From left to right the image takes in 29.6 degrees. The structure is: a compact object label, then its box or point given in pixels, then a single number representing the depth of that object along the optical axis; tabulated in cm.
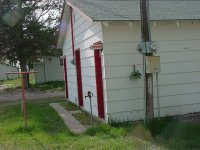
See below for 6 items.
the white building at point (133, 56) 980
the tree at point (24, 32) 2711
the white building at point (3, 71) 5078
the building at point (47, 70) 3341
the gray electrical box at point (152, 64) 891
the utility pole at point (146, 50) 876
